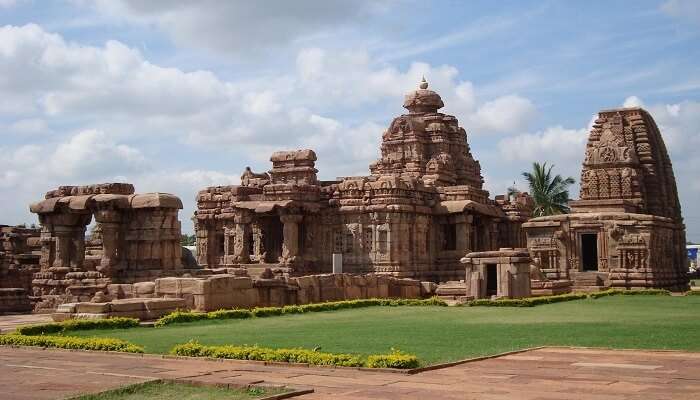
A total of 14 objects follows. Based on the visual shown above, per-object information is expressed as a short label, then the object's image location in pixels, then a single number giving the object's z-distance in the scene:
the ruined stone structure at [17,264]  26.30
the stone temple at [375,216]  35.88
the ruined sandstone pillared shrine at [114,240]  26.48
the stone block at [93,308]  17.72
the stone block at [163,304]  18.75
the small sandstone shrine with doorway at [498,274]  26.25
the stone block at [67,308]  18.25
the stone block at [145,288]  21.34
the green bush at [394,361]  9.77
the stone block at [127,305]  17.98
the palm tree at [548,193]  56.81
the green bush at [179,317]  17.71
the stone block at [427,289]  30.66
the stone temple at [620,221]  34.59
